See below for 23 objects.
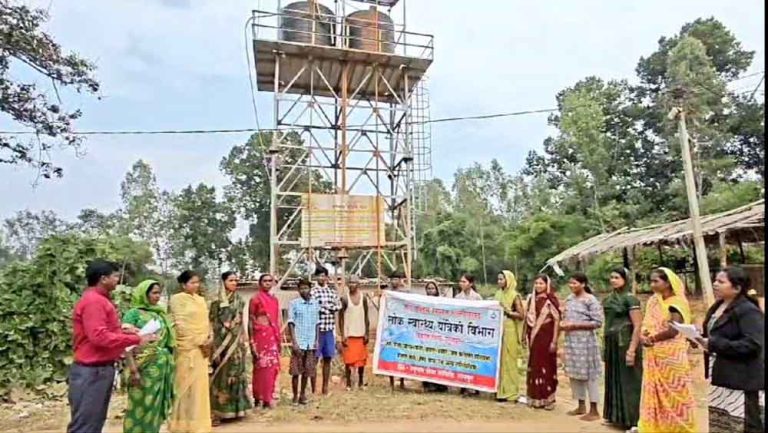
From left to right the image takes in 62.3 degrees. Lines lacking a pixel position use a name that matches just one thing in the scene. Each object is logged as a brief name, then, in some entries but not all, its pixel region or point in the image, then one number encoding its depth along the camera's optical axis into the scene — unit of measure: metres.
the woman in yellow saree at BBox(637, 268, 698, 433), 4.70
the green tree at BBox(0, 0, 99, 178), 6.34
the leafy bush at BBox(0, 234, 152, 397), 7.36
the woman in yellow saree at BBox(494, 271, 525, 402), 7.11
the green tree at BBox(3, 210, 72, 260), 38.03
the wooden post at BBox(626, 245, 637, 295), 14.38
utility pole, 10.13
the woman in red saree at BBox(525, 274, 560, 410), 6.51
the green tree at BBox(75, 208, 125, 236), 30.12
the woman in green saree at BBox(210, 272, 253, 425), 6.00
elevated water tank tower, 13.35
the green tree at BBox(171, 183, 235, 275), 28.16
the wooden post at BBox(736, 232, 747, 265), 13.23
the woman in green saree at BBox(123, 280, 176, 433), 4.71
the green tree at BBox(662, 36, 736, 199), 22.78
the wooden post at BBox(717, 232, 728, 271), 11.74
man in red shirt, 3.92
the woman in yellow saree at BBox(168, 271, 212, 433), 5.20
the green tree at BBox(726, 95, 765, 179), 23.64
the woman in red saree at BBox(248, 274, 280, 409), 6.54
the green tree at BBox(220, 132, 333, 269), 27.27
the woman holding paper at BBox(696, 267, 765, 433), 3.95
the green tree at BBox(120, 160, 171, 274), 28.95
